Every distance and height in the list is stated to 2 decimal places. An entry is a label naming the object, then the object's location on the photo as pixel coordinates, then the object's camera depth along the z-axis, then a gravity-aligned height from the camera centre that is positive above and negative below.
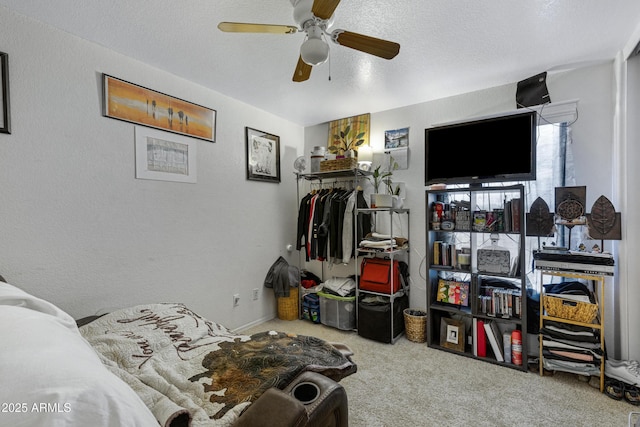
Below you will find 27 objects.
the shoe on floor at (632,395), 1.87 -1.25
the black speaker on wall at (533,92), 2.50 +1.00
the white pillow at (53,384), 0.47 -0.32
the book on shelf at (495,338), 2.44 -1.14
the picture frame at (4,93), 1.69 +0.68
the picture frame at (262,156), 3.23 +0.60
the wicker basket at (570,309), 2.07 -0.77
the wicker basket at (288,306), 3.43 -1.19
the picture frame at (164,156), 2.33 +0.44
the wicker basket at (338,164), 3.12 +0.46
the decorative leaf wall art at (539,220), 2.33 -0.13
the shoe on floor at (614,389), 1.93 -1.25
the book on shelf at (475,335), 2.53 -1.14
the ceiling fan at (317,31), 1.36 +0.89
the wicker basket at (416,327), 2.86 -1.21
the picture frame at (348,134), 3.47 +0.90
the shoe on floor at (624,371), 1.94 -1.15
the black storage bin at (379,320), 2.82 -1.14
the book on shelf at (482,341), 2.51 -1.18
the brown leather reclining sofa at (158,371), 0.51 -0.67
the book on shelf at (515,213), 2.38 -0.07
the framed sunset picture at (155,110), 2.14 +0.82
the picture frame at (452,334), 2.64 -1.20
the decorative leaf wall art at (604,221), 2.09 -0.13
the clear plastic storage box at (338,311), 3.11 -1.15
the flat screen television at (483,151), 2.33 +0.48
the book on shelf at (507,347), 2.41 -1.19
